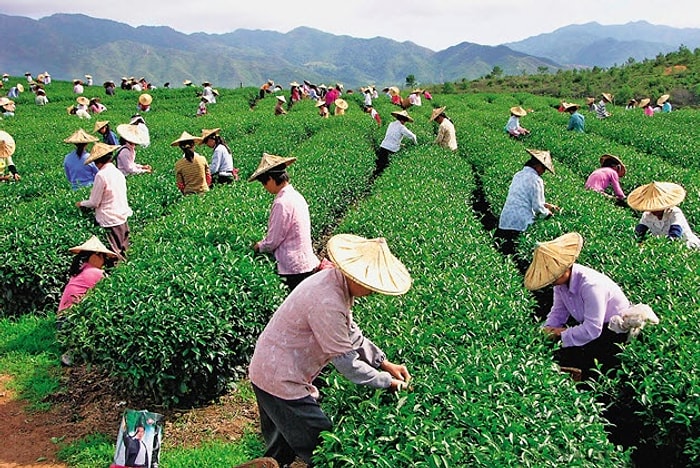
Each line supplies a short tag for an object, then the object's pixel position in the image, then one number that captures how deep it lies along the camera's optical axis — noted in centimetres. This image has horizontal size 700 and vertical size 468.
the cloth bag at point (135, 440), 388
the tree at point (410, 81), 6379
